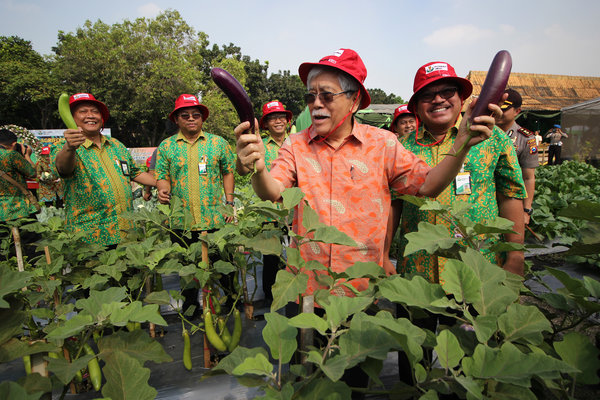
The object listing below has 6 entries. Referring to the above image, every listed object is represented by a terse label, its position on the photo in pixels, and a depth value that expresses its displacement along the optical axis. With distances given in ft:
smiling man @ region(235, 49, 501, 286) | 5.11
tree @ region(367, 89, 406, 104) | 225.76
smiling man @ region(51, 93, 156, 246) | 9.66
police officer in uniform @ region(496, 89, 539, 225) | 11.79
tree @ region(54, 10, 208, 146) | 76.79
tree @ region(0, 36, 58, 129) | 79.20
